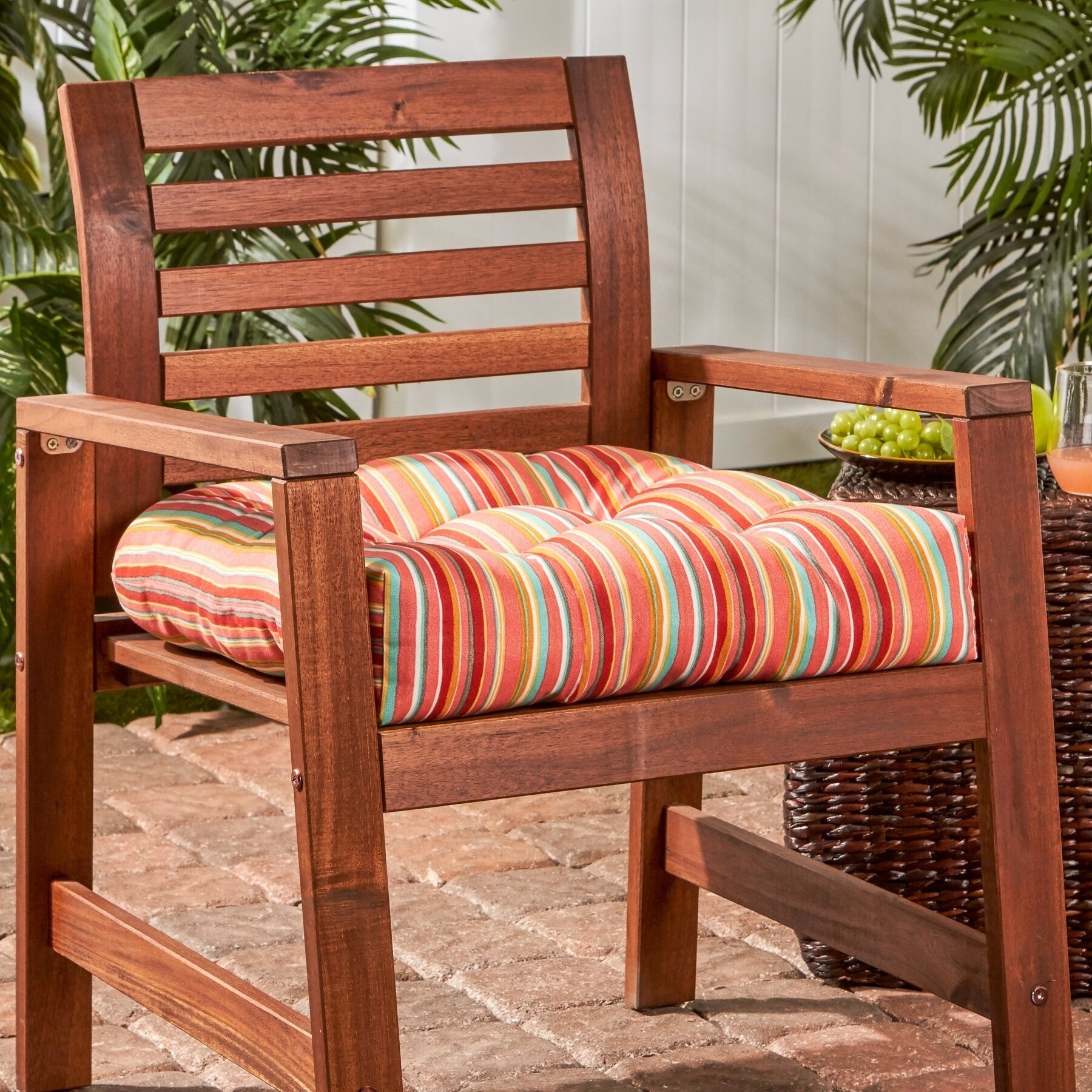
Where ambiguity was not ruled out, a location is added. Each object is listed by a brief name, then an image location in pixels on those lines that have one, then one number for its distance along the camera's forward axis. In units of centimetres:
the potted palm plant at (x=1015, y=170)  598
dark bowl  419
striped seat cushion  351
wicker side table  415
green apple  434
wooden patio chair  350
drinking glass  414
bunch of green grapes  423
